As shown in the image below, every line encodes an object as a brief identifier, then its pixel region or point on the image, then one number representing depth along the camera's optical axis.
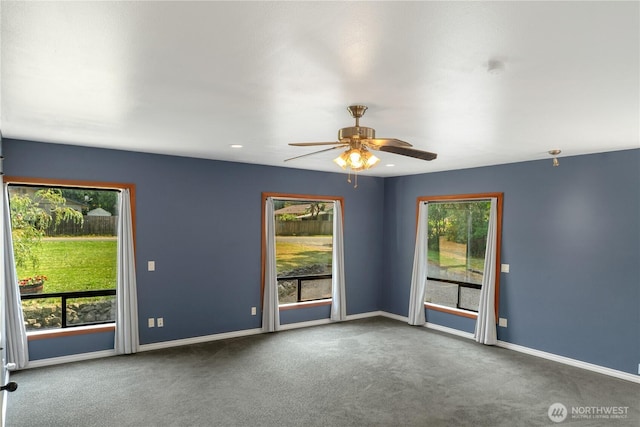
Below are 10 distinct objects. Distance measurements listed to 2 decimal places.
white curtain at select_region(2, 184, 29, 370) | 4.26
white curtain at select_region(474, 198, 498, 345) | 5.57
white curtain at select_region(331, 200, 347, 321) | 6.75
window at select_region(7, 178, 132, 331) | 4.60
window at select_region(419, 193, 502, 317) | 6.05
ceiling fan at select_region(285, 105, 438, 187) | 2.84
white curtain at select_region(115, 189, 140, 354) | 4.90
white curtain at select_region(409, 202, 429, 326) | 6.65
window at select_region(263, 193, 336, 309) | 6.45
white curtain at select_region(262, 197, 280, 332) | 6.01
